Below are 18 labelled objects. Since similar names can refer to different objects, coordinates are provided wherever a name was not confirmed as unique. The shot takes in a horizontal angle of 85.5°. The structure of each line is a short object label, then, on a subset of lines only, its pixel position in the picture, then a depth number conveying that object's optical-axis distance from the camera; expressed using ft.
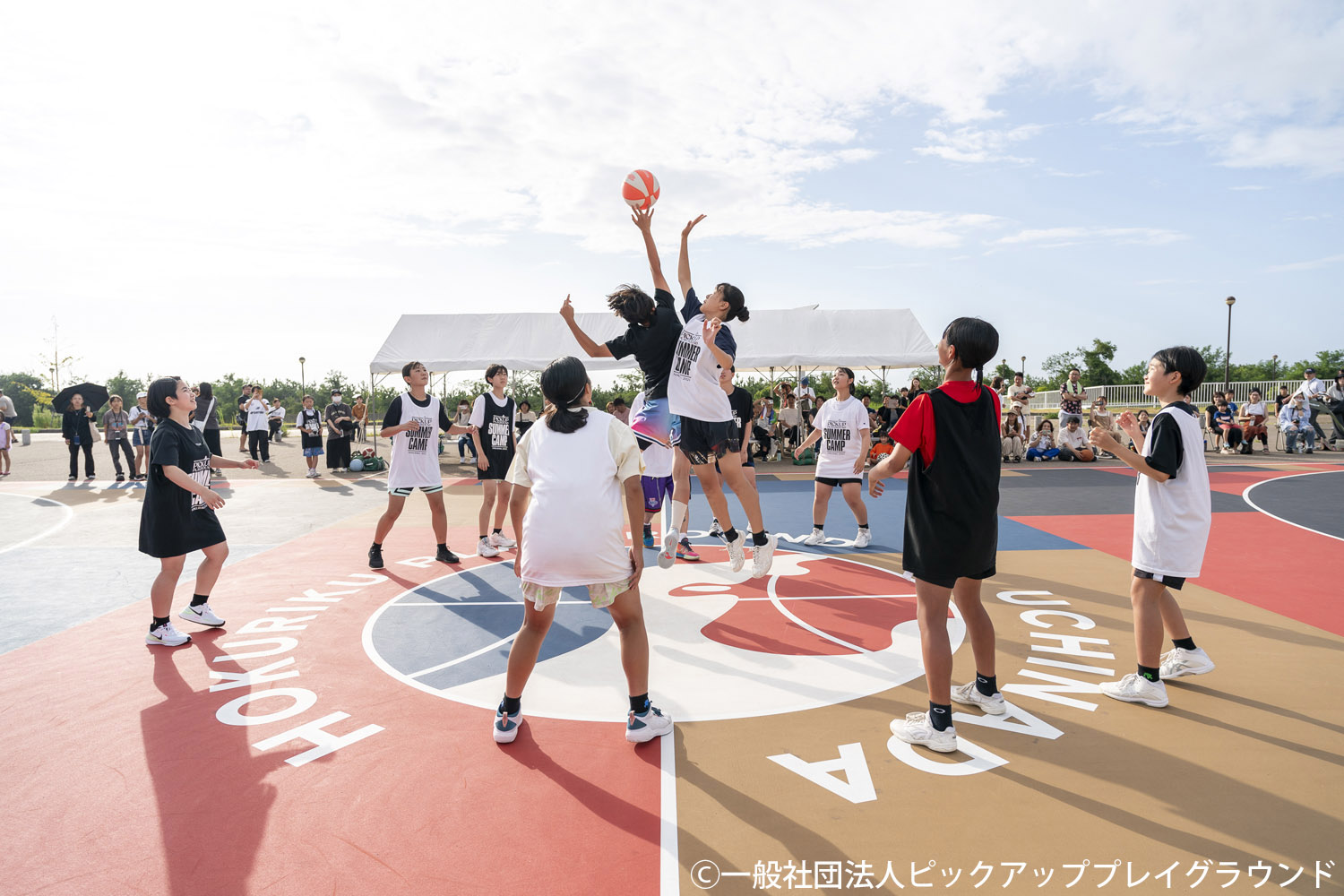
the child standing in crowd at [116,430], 51.70
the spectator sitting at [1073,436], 60.29
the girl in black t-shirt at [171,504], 16.08
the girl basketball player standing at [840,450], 26.33
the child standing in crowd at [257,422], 63.10
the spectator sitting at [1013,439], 62.69
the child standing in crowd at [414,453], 23.18
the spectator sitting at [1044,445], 63.36
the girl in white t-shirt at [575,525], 10.60
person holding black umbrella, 51.80
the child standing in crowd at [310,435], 55.98
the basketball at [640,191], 18.10
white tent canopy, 63.77
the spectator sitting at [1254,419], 68.24
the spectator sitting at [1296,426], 65.51
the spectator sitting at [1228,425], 65.77
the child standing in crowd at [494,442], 25.07
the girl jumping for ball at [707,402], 17.62
